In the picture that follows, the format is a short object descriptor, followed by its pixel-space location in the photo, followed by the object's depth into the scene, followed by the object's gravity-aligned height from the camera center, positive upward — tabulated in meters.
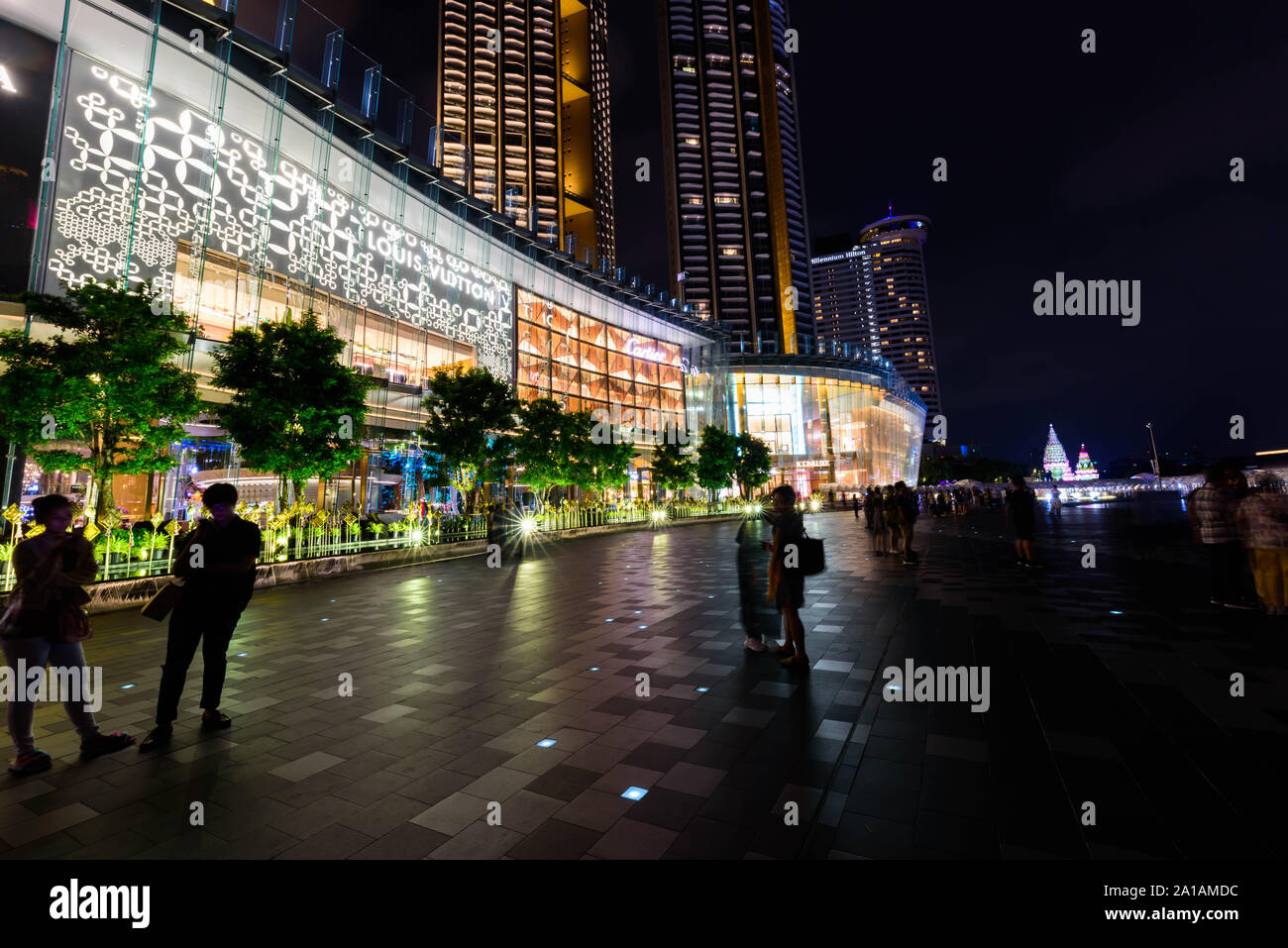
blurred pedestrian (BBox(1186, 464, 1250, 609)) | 6.63 -0.45
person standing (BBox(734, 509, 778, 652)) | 5.67 -0.76
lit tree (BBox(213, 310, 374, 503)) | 12.20 +3.07
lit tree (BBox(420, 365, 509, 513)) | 18.28 +3.62
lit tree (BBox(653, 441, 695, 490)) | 38.50 +3.39
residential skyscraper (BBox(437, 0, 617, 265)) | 74.00 +62.04
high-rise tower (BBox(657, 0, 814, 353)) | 89.25 +60.63
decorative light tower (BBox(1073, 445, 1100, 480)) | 136.50 +9.96
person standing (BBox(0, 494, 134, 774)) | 3.30 -0.62
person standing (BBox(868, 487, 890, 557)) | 14.40 -0.55
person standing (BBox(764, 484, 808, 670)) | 4.98 -0.74
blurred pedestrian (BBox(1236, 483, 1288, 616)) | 6.15 -0.50
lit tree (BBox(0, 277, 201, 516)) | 9.12 +2.67
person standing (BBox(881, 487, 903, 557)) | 12.88 -0.23
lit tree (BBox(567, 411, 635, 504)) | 25.97 +3.20
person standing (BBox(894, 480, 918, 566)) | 12.26 -0.24
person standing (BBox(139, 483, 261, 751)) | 3.88 -0.63
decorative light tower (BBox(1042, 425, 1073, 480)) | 137.00 +12.19
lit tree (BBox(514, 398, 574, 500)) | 22.84 +3.32
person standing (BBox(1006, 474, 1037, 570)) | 10.36 -0.26
